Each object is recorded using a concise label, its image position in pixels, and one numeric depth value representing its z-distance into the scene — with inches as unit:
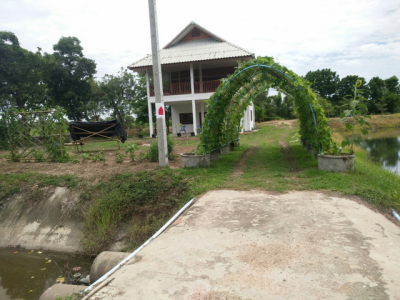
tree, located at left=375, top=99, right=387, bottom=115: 1642.5
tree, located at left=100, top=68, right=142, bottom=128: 1103.6
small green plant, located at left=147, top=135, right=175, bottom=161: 379.6
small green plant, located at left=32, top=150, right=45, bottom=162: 433.4
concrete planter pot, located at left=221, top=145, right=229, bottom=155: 469.4
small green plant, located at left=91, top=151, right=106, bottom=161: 405.1
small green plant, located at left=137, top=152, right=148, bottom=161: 393.8
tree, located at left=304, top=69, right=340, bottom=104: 1897.1
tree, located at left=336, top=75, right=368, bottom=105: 1825.8
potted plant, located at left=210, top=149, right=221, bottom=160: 405.9
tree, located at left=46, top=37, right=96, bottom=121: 989.1
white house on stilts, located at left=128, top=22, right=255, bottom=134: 746.8
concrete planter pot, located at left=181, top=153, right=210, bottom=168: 335.0
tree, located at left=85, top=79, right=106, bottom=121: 1063.6
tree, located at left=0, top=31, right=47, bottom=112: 796.0
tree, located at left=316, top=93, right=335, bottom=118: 1182.1
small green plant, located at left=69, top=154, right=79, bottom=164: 410.0
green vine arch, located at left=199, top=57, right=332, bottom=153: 290.8
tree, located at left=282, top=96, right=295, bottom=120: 1795.9
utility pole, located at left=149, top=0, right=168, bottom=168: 310.2
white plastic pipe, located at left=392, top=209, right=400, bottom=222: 182.5
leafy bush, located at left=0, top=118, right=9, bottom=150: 620.4
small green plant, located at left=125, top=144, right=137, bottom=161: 386.6
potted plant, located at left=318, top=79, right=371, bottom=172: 267.3
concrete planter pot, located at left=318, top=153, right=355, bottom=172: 278.7
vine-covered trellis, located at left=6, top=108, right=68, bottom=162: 418.6
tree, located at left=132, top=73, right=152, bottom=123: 1084.5
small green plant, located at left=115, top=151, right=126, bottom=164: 395.9
